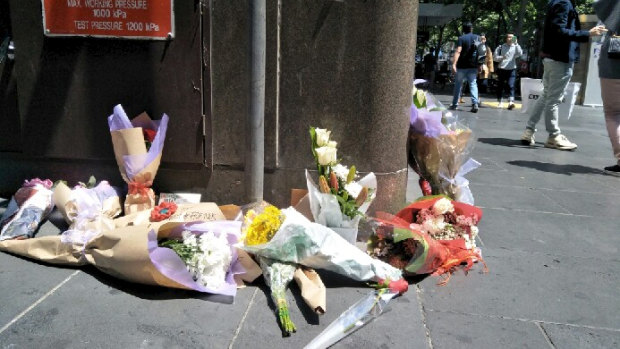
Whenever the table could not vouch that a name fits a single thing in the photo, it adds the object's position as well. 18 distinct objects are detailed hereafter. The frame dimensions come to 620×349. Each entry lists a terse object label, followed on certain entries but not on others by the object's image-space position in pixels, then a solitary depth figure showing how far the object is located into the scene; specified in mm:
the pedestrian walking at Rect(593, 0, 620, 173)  5762
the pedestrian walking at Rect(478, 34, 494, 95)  14602
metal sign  3658
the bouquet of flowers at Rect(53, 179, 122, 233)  3297
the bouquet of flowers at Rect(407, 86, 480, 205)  3756
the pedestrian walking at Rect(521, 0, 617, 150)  6480
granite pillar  3564
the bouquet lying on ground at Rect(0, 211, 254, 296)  2723
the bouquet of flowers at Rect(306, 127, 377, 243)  3092
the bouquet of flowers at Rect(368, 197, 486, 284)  3043
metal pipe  3176
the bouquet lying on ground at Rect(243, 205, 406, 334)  2814
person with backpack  11336
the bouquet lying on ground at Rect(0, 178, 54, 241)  3324
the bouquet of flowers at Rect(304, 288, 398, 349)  2377
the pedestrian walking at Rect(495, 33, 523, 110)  13414
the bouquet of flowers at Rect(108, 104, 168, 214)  3494
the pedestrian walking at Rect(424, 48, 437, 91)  25688
